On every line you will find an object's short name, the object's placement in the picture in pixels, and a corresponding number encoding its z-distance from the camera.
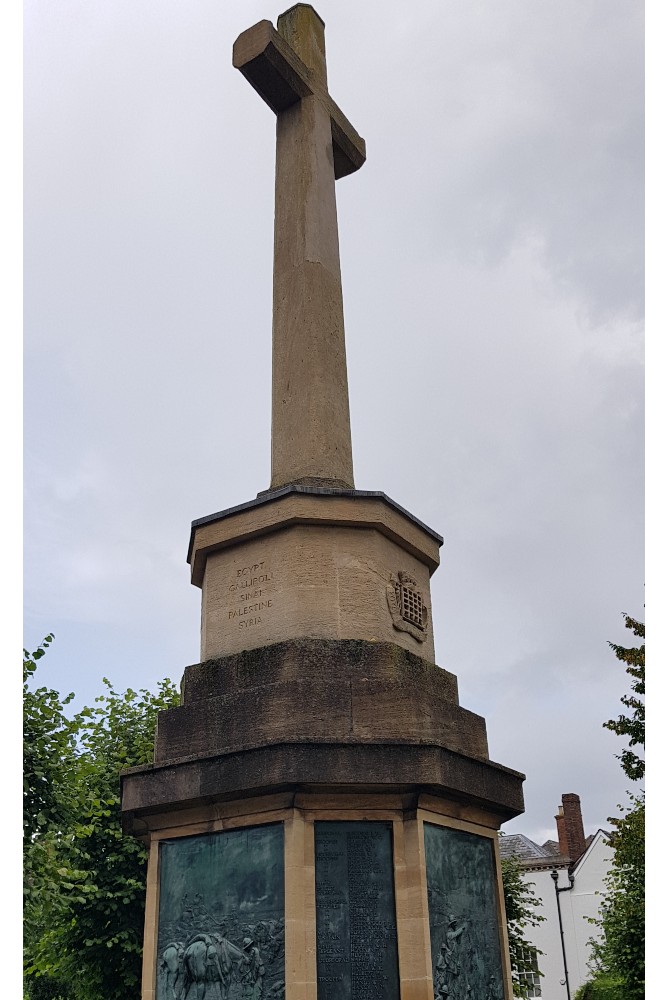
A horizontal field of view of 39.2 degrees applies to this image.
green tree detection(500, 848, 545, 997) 21.42
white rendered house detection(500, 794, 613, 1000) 38.66
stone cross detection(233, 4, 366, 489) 9.22
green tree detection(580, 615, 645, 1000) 17.66
